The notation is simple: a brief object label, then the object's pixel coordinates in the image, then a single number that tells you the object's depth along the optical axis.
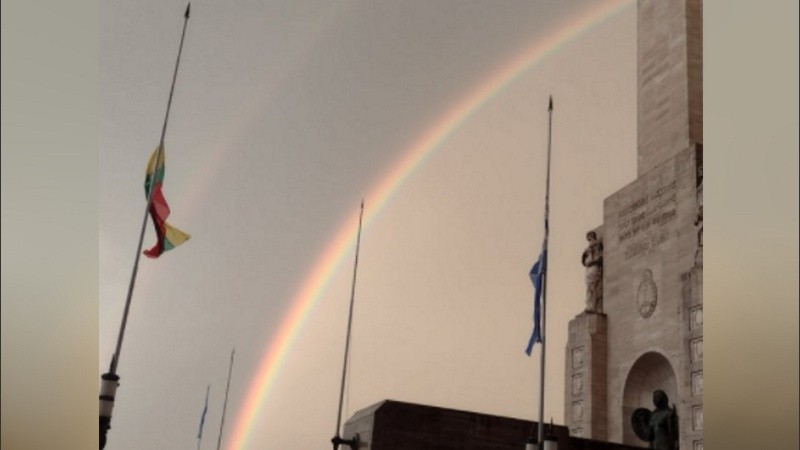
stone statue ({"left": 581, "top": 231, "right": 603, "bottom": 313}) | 34.38
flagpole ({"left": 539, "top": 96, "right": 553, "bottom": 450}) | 19.09
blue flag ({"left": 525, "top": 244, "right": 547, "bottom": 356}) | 20.31
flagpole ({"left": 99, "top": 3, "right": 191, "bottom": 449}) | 12.36
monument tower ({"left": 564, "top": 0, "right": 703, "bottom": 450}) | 28.77
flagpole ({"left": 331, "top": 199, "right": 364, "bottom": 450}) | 25.50
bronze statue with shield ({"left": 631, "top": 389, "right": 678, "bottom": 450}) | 28.70
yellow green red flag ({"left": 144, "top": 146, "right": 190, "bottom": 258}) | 17.52
